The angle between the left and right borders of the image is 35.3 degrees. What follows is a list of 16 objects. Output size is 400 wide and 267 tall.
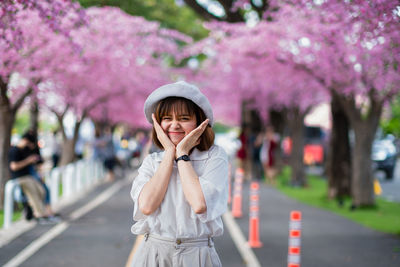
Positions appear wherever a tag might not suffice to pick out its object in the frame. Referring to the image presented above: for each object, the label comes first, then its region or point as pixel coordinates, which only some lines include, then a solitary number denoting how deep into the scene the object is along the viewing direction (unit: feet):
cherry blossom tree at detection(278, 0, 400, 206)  27.02
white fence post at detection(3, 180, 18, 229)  37.58
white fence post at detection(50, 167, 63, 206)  51.52
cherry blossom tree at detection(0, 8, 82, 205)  43.62
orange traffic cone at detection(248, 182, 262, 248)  32.17
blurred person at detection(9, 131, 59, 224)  39.86
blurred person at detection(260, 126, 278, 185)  76.74
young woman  10.62
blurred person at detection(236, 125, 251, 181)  85.40
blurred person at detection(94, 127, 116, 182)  86.58
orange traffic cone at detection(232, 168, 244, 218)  45.05
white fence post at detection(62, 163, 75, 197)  58.90
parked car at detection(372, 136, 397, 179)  94.12
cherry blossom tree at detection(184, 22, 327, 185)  52.80
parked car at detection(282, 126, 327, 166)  116.88
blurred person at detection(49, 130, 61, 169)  80.89
